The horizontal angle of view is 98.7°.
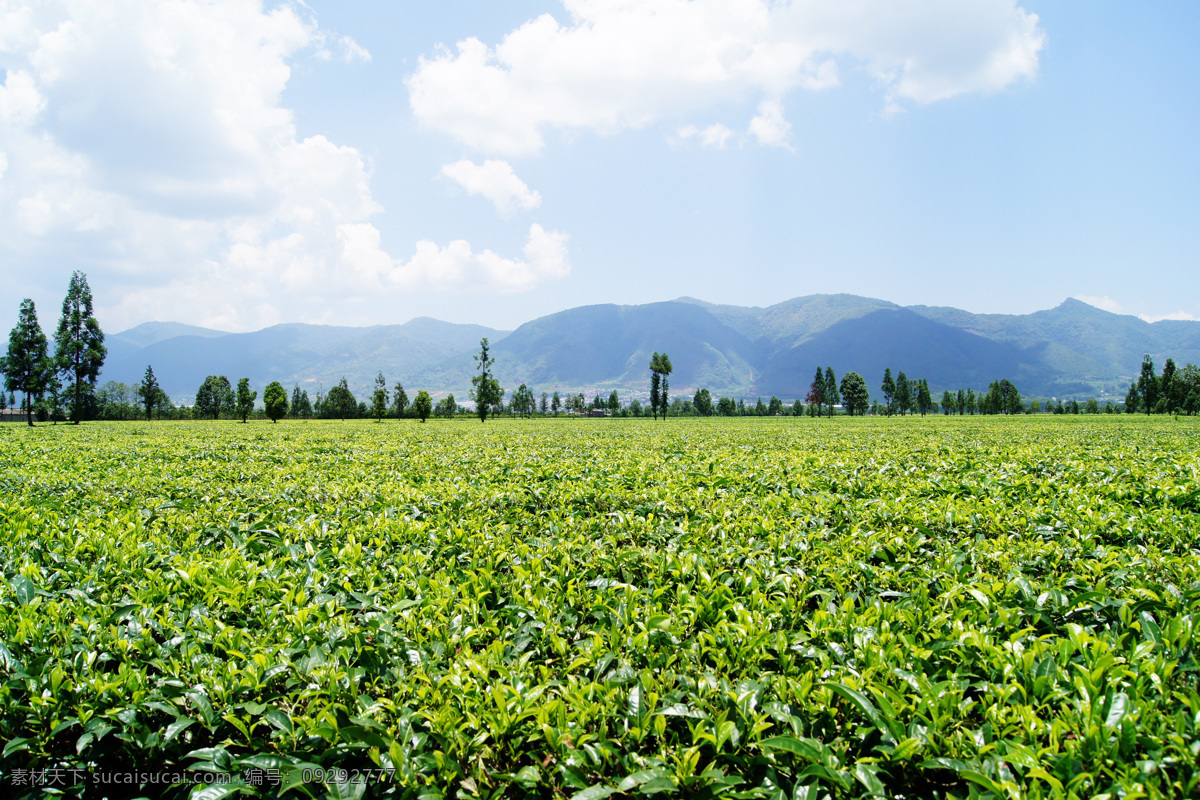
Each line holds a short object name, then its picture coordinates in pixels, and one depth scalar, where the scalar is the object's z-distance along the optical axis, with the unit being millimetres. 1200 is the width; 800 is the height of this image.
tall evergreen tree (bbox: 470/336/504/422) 75688
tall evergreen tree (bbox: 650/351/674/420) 85625
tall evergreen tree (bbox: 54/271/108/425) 49156
